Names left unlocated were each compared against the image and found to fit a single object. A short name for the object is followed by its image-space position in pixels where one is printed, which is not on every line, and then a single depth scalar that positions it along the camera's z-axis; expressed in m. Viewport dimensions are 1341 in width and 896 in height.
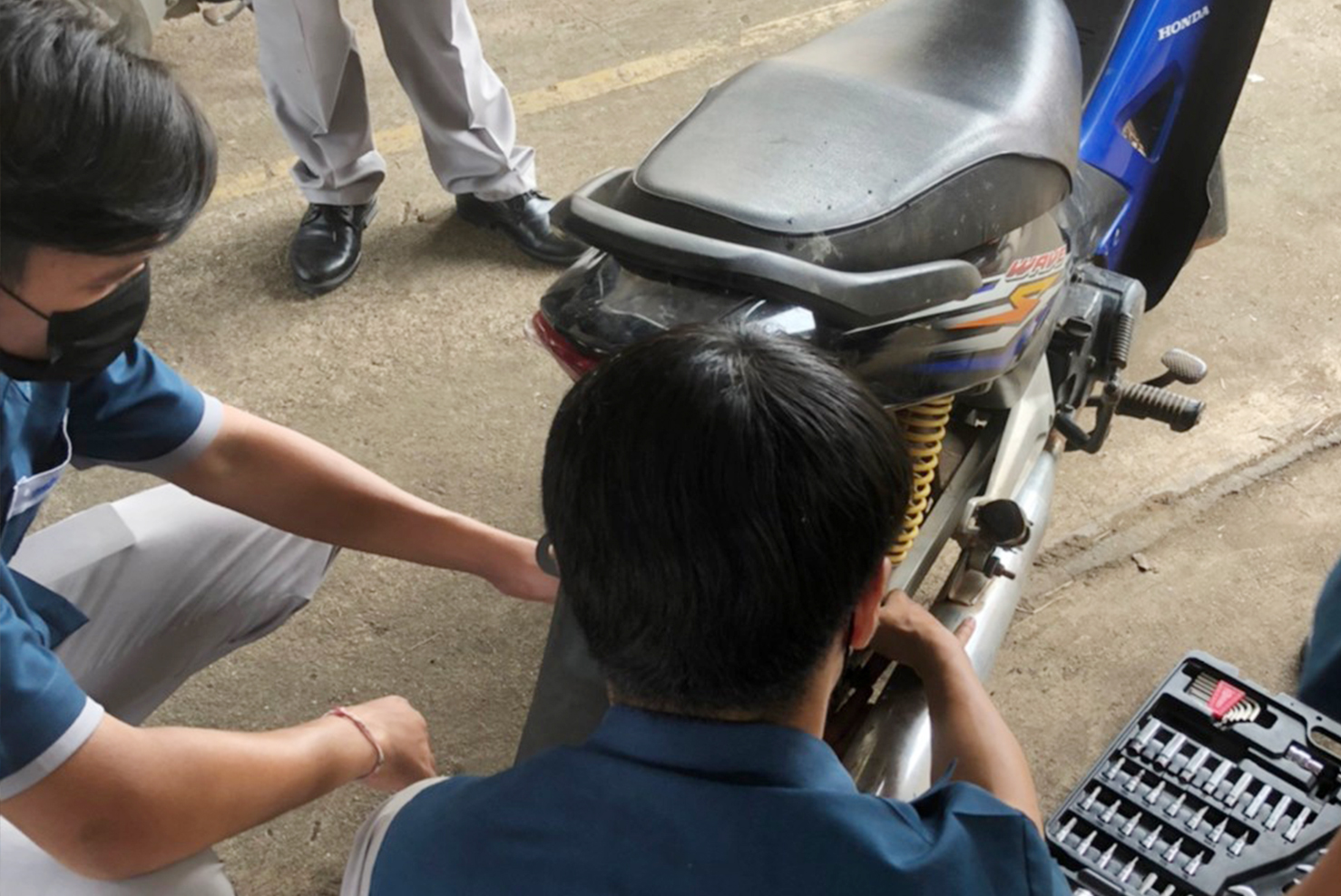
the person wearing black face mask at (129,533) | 1.04
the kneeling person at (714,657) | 0.87
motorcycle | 1.18
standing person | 2.49
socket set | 1.48
